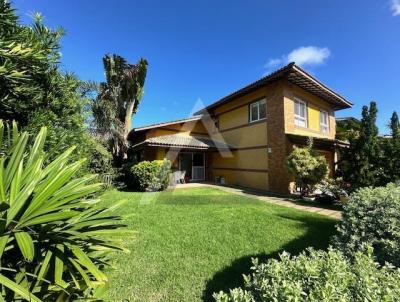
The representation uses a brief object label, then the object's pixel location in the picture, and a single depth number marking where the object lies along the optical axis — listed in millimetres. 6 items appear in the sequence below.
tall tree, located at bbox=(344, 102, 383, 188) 10609
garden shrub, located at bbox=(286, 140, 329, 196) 11195
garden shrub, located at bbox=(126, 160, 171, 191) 13266
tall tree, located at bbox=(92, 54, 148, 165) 16312
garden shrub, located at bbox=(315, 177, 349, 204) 10914
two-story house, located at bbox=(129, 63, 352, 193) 13312
